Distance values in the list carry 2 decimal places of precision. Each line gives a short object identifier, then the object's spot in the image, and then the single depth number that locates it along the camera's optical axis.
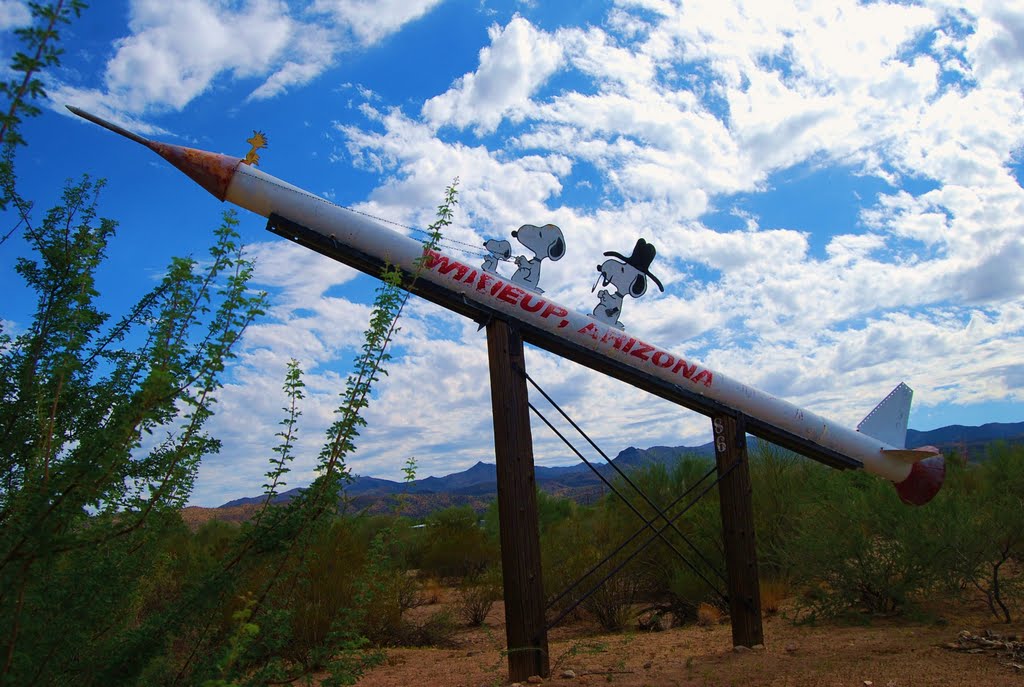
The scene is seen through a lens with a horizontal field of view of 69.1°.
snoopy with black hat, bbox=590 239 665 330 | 7.90
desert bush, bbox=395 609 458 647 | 9.81
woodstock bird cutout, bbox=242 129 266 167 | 6.69
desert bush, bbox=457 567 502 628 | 11.88
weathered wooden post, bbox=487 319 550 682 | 6.62
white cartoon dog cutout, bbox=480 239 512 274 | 7.28
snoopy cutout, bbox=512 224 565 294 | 7.41
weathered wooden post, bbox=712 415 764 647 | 8.15
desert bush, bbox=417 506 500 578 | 16.31
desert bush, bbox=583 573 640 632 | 11.06
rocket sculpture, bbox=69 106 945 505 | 6.66
